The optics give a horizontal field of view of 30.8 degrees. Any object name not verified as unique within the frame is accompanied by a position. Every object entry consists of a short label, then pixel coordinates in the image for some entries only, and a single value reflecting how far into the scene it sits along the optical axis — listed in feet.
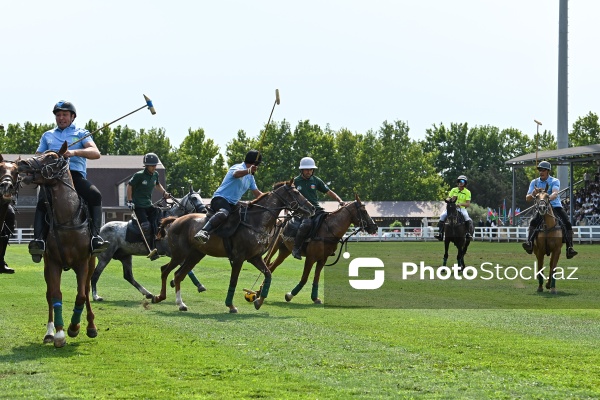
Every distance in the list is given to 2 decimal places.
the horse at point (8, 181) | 40.42
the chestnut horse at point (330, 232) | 71.36
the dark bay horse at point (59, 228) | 42.65
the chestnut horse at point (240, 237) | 62.13
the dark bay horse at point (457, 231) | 109.50
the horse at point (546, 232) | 79.05
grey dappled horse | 72.54
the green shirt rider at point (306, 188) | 71.31
